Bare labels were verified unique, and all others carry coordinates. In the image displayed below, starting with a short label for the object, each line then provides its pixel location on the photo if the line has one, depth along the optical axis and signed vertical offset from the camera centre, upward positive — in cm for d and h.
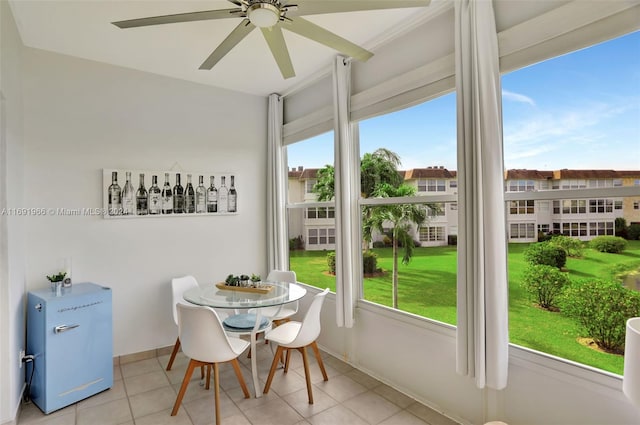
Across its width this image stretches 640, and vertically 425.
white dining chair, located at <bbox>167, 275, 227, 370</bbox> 318 -73
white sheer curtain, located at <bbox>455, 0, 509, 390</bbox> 200 +4
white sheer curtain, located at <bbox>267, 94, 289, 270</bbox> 409 +27
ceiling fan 167 +101
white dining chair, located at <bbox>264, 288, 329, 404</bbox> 260 -99
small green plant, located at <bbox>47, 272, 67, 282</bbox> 280 -50
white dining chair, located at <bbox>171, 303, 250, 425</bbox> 226 -86
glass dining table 260 -67
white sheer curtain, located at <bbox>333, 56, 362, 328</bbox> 311 +21
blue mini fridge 253 -99
